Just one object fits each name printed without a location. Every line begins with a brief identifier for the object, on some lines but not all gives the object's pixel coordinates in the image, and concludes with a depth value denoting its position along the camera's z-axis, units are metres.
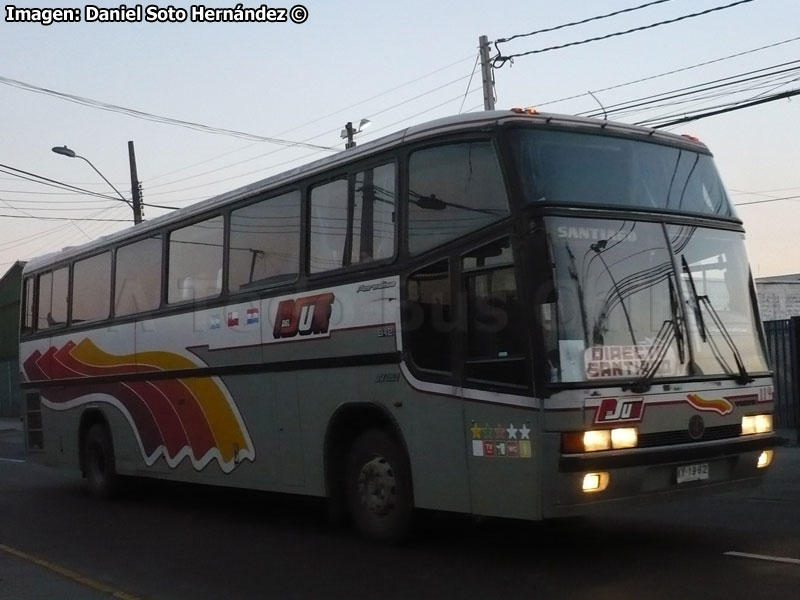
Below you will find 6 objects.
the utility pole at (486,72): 24.52
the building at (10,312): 52.31
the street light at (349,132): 31.78
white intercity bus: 7.41
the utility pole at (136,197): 29.97
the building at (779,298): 34.06
